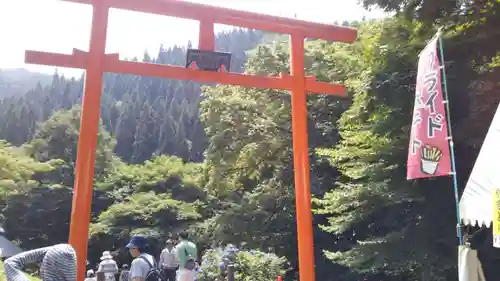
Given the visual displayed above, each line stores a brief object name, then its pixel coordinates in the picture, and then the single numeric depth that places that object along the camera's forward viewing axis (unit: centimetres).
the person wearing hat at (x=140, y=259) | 507
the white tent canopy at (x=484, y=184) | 459
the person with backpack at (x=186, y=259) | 794
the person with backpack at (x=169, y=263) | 998
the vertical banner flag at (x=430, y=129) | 525
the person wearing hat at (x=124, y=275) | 958
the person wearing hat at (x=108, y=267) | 748
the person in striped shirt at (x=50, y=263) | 258
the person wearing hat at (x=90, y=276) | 840
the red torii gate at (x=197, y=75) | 686
